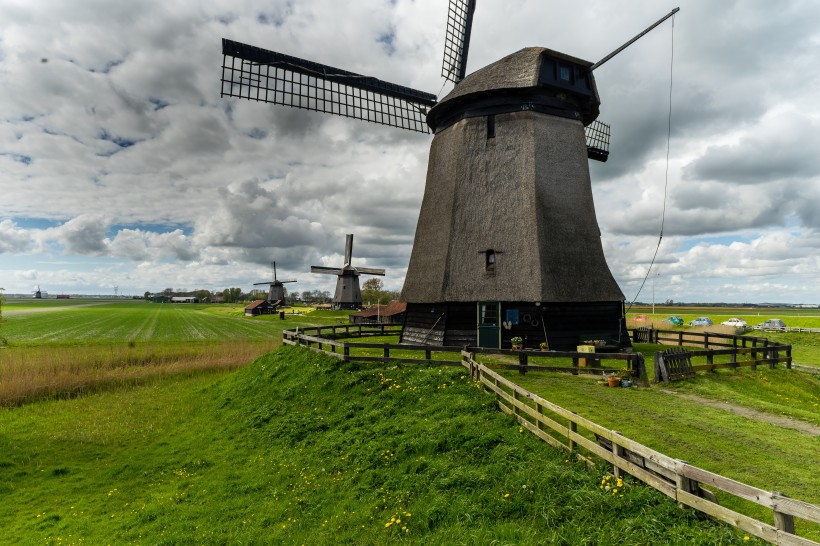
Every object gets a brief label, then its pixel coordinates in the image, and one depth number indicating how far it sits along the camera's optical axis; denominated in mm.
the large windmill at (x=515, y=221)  17344
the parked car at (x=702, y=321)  51838
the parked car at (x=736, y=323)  46856
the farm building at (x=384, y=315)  57969
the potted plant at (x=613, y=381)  12344
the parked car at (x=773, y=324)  45603
